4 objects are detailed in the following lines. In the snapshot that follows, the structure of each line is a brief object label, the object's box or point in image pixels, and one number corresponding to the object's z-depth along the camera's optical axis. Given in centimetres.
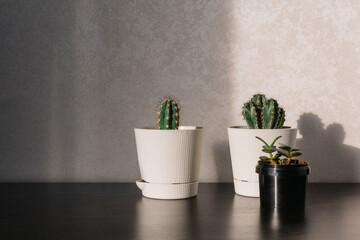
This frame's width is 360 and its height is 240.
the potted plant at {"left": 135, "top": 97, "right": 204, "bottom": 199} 141
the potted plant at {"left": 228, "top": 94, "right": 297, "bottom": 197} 145
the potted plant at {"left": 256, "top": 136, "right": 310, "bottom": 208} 129
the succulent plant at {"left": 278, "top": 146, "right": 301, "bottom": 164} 133
